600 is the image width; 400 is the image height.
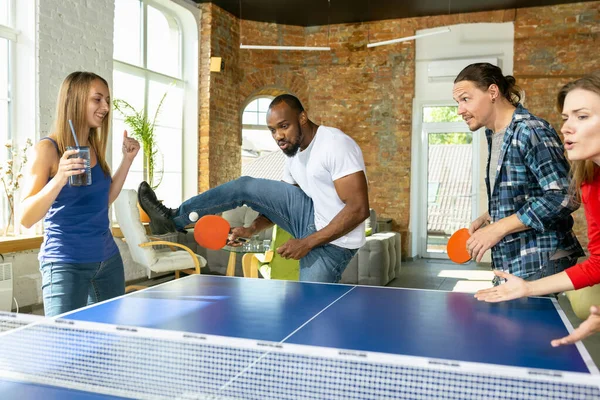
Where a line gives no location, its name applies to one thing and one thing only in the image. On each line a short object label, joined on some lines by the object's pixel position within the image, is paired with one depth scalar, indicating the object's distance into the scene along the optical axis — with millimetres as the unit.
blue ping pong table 1368
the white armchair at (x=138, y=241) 5906
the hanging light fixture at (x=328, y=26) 8204
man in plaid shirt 2051
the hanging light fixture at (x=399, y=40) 8109
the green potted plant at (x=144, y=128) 7443
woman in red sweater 1711
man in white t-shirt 2623
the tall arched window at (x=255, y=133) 10484
